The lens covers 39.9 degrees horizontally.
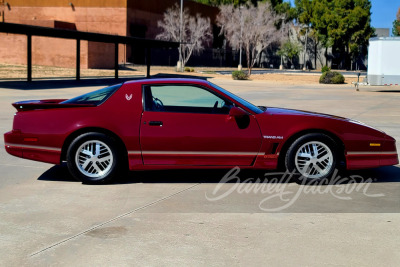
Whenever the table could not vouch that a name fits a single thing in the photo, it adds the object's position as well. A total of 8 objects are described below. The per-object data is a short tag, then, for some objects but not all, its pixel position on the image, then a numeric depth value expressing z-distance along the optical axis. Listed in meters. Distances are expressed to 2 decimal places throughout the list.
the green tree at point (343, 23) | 88.62
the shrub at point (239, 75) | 47.63
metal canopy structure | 33.44
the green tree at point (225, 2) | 87.62
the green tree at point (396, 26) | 105.86
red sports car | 7.24
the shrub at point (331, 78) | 43.58
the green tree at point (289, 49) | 89.62
